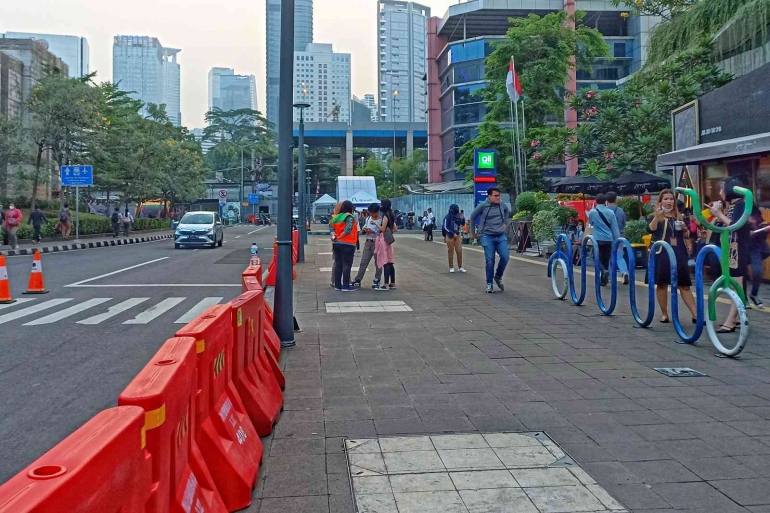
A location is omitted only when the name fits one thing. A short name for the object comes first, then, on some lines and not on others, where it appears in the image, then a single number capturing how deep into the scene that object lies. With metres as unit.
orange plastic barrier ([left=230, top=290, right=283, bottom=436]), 4.72
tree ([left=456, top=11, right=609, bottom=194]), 33.09
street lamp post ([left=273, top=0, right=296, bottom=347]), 8.01
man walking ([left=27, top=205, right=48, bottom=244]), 30.31
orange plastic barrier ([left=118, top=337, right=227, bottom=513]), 2.44
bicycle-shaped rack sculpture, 7.12
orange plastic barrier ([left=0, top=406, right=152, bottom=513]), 1.63
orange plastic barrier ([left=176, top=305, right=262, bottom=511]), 3.55
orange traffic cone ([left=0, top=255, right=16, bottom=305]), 12.28
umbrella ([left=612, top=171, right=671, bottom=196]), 20.56
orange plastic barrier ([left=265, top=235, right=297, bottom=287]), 12.50
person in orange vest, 12.63
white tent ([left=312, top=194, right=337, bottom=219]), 73.62
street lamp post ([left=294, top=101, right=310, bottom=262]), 22.38
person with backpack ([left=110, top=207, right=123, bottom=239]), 39.10
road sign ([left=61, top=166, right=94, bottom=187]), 33.12
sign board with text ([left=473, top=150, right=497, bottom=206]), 26.86
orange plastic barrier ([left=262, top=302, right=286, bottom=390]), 6.15
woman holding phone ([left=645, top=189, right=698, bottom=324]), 8.52
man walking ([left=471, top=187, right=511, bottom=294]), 12.76
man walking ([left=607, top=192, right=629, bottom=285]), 12.93
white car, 29.95
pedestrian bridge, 84.25
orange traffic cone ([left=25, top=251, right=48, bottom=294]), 13.58
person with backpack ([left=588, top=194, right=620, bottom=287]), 12.55
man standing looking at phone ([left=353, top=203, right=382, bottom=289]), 13.48
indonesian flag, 28.44
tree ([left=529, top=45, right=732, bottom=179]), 19.06
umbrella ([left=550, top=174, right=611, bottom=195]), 21.80
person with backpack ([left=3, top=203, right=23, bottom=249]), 25.86
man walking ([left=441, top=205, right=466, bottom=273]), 16.25
